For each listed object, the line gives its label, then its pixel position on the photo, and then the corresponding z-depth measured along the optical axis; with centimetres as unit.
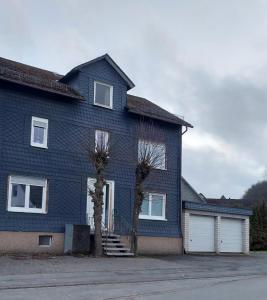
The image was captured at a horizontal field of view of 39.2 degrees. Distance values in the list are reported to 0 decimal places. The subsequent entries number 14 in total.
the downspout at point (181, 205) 2078
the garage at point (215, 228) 2119
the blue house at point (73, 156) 1632
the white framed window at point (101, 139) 1714
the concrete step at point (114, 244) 1696
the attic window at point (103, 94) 1885
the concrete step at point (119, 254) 1645
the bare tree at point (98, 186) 1624
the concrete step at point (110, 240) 1719
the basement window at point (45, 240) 1672
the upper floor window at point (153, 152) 1791
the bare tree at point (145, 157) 1737
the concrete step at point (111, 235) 1764
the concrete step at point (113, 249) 1665
